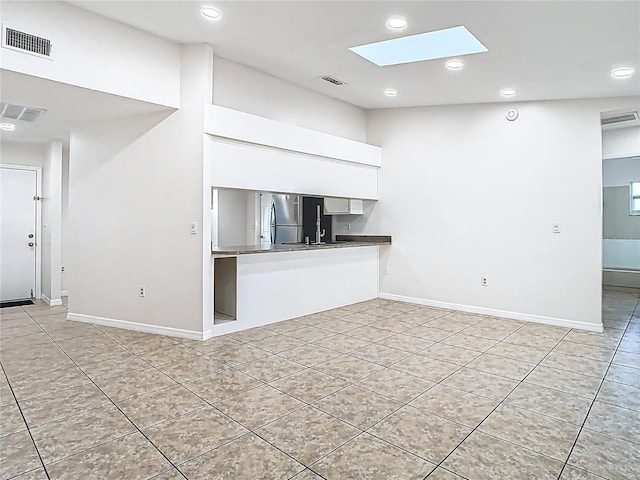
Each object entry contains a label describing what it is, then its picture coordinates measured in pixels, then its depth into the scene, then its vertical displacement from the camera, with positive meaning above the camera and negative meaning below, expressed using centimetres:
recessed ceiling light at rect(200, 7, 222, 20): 312 +183
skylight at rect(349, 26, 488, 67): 356 +186
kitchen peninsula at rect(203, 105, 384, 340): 414 +27
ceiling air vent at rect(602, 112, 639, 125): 470 +152
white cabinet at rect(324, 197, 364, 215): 614 +54
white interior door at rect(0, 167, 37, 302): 606 +9
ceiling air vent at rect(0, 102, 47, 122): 413 +140
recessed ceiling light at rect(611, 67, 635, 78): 373 +163
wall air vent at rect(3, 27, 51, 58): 291 +149
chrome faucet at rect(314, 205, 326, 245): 612 +13
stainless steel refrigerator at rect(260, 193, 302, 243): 570 +33
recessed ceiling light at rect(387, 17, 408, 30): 313 +176
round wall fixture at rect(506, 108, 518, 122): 504 +163
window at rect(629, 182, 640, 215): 780 +89
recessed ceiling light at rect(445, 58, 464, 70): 382 +175
